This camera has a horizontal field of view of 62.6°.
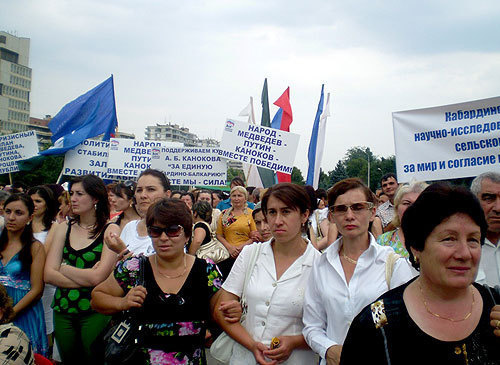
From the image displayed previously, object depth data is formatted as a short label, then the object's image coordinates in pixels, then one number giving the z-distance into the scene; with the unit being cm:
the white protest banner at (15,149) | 1077
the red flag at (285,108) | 1122
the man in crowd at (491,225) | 279
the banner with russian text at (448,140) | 446
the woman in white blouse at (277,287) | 270
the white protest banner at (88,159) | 941
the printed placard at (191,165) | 941
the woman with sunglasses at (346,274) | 248
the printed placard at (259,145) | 880
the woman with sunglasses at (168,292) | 260
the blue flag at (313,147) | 1037
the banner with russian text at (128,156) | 959
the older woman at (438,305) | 156
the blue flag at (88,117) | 996
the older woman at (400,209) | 343
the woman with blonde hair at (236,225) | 607
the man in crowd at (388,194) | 649
